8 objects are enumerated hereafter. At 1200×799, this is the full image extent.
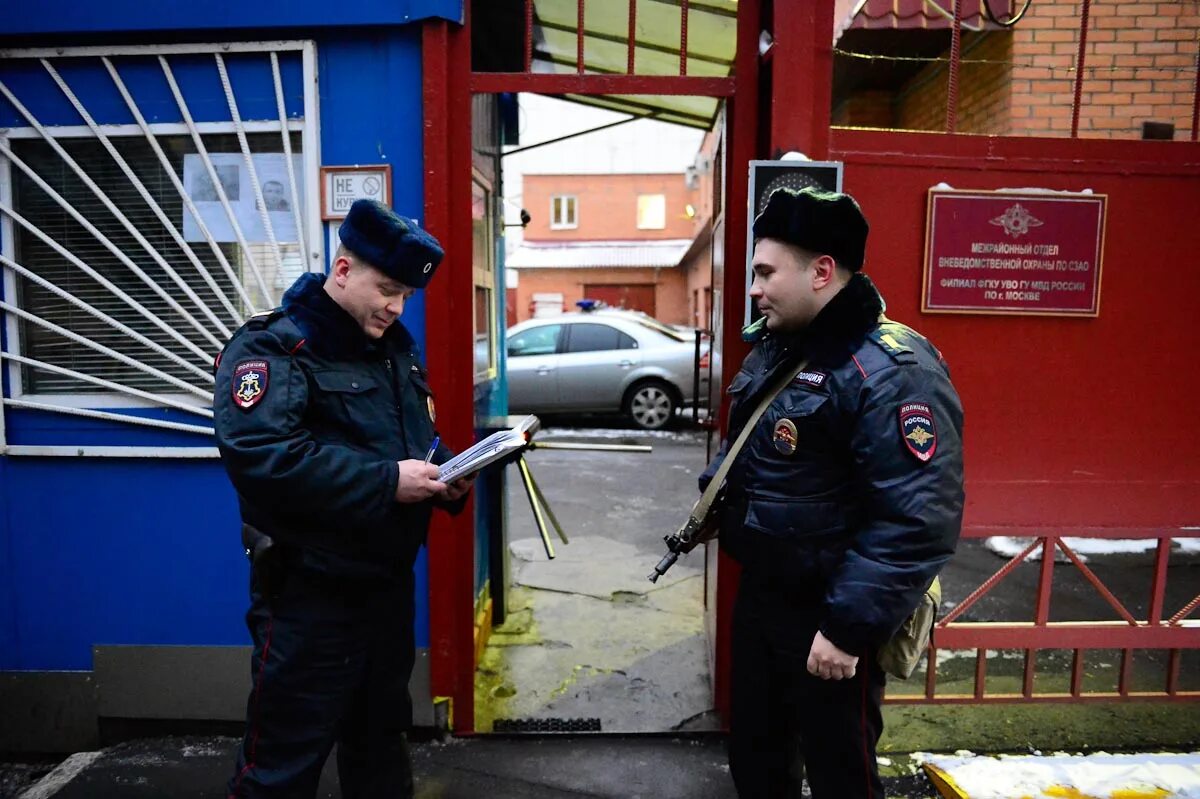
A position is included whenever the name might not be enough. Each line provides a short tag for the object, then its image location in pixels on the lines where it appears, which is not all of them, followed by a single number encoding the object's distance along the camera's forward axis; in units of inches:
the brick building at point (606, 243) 1001.5
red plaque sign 107.1
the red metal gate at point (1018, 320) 107.3
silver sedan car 399.9
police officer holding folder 72.6
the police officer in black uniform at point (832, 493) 66.3
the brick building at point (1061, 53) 201.3
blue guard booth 108.4
